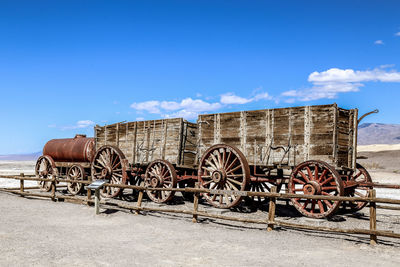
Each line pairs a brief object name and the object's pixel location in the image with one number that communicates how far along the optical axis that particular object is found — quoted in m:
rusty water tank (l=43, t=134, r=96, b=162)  17.39
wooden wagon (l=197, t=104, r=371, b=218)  10.17
